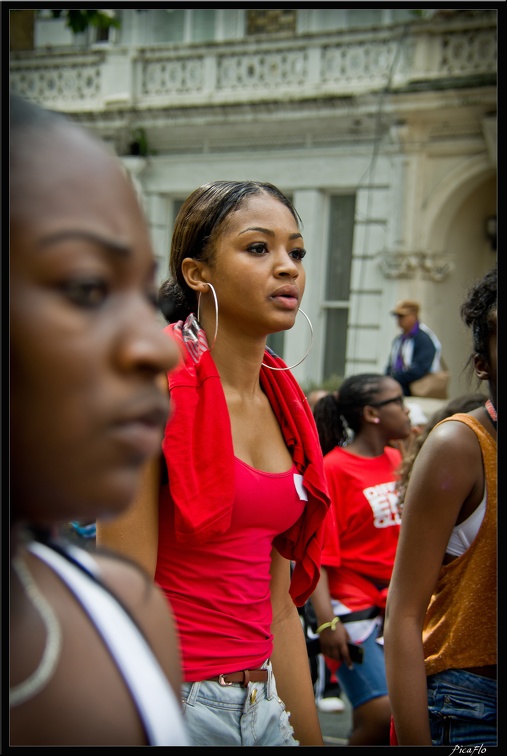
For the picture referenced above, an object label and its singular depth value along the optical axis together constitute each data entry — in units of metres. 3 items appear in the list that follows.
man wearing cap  9.30
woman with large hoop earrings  2.22
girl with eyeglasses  4.26
